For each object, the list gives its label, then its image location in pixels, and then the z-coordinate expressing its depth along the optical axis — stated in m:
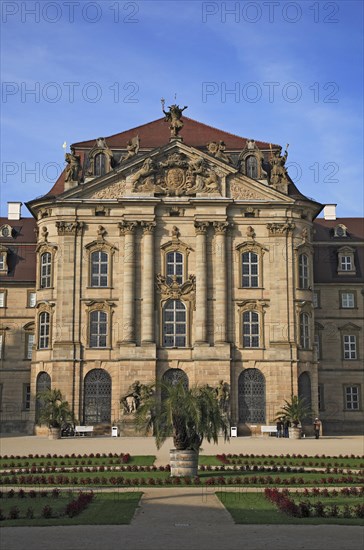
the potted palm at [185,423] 29.89
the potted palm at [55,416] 54.22
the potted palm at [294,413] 56.69
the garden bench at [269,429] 58.12
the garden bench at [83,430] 56.97
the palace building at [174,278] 59.84
